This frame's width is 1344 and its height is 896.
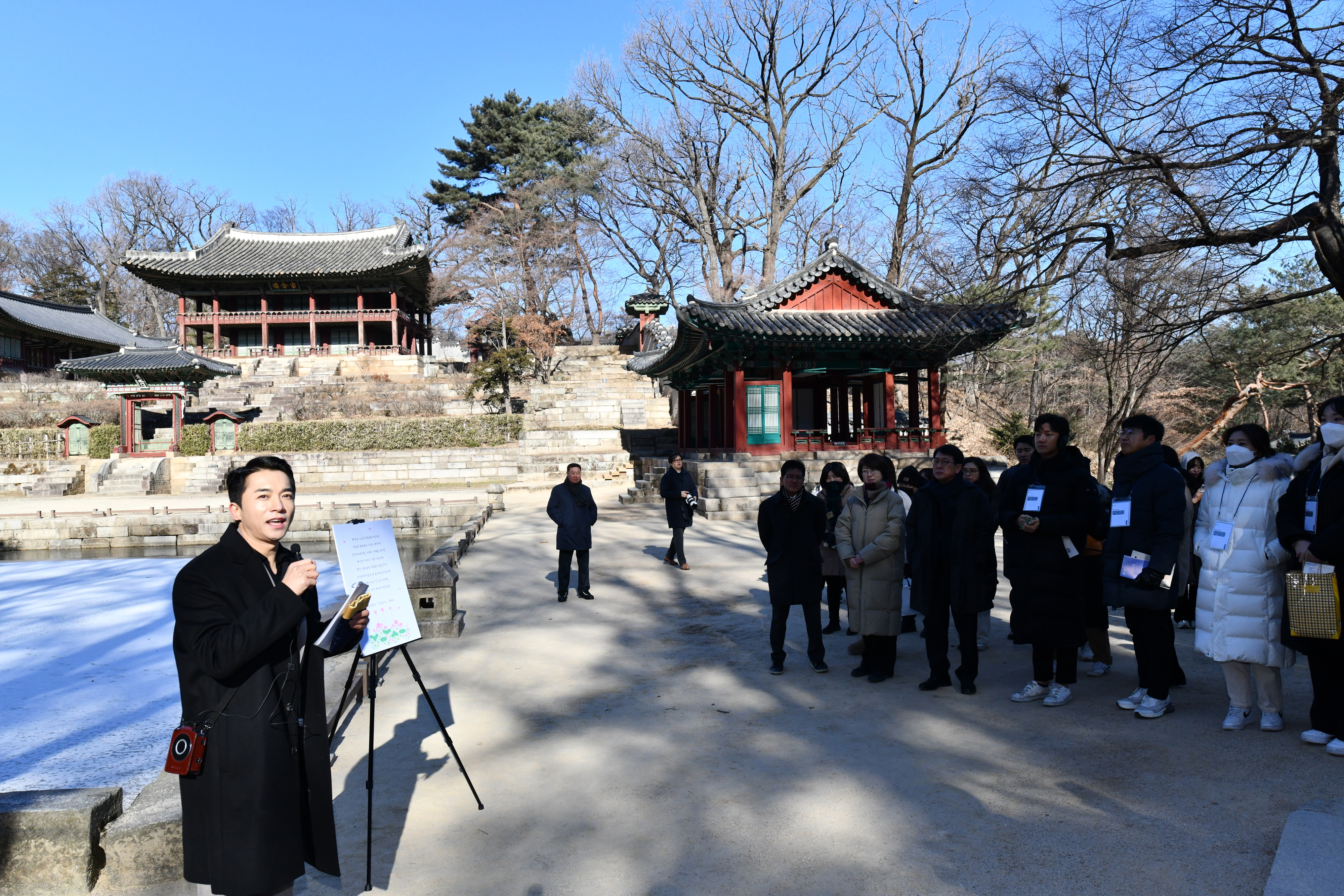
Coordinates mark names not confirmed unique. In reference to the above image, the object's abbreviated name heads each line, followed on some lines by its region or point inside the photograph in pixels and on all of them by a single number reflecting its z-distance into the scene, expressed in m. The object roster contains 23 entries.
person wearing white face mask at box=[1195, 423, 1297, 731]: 4.17
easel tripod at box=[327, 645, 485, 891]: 2.96
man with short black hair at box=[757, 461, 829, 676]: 5.68
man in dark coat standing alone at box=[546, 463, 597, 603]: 8.13
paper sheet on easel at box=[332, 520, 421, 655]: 2.91
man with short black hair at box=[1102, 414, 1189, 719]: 4.39
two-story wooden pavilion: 36.78
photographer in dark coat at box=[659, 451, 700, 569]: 9.80
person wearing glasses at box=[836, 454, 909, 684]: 5.32
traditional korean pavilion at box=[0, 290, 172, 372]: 35.81
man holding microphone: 2.15
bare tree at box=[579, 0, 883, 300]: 28.16
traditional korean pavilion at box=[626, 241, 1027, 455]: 17.22
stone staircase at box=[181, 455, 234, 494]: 25.28
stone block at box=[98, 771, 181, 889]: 3.13
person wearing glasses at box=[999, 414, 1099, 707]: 4.70
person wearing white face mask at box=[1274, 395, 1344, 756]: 3.88
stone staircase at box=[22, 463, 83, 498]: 24.38
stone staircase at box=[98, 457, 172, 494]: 24.56
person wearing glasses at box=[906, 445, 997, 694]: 5.01
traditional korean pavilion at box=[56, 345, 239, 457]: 27.12
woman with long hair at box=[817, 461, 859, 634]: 6.69
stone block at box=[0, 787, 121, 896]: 3.03
